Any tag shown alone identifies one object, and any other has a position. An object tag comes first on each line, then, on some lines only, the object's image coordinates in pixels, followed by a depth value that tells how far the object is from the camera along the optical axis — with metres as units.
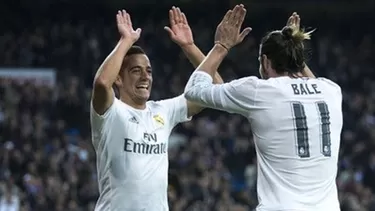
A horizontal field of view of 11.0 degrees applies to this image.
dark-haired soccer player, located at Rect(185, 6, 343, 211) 11.41
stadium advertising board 43.35
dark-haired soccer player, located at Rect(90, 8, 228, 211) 12.72
